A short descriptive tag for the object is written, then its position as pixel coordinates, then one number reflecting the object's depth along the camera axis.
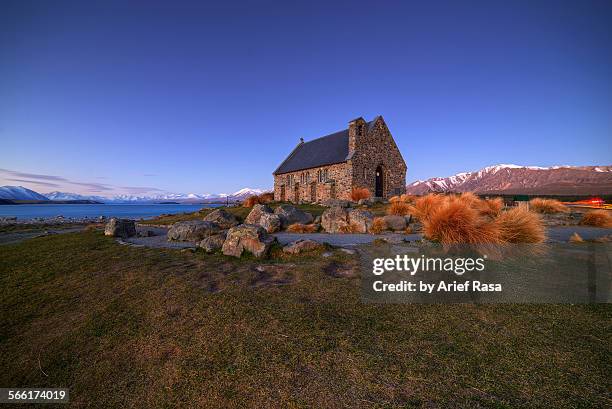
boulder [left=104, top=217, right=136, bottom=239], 11.04
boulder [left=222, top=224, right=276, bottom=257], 6.62
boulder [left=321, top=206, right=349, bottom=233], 11.56
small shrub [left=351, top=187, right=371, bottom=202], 22.98
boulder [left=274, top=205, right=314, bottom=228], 12.83
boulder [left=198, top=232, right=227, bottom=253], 7.25
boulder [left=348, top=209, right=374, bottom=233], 11.09
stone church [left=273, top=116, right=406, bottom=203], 26.58
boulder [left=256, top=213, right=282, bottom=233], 11.80
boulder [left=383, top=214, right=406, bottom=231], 11.02
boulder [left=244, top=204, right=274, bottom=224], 13.30
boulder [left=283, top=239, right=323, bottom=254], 6.71
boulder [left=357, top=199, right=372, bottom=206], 19.44
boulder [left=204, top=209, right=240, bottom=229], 12.50
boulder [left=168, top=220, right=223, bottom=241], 9.67
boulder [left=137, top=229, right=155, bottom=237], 11.67
